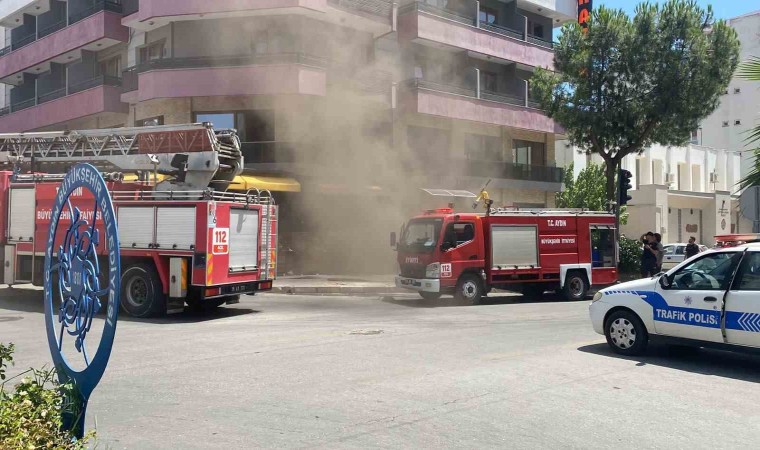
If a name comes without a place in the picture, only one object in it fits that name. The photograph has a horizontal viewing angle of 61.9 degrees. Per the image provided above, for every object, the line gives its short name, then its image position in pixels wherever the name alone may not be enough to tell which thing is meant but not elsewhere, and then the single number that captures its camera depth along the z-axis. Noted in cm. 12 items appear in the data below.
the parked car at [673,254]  2389
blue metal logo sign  295
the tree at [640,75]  1755
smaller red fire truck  1305
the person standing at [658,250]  1509
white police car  639
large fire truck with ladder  1046
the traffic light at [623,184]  1686
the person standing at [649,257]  1505
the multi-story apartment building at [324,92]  1850
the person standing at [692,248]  1557
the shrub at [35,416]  278
